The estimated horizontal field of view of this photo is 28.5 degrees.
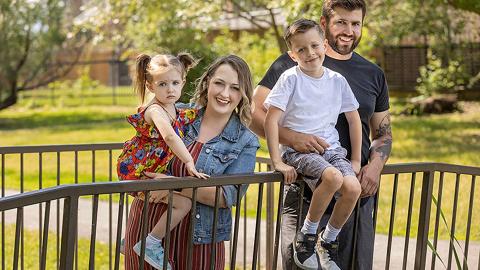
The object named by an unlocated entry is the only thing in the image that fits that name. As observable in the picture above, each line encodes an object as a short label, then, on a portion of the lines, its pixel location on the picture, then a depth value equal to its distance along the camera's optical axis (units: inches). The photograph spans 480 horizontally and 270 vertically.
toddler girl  161.2
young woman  163.8
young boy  167.6
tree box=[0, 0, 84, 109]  947.3
